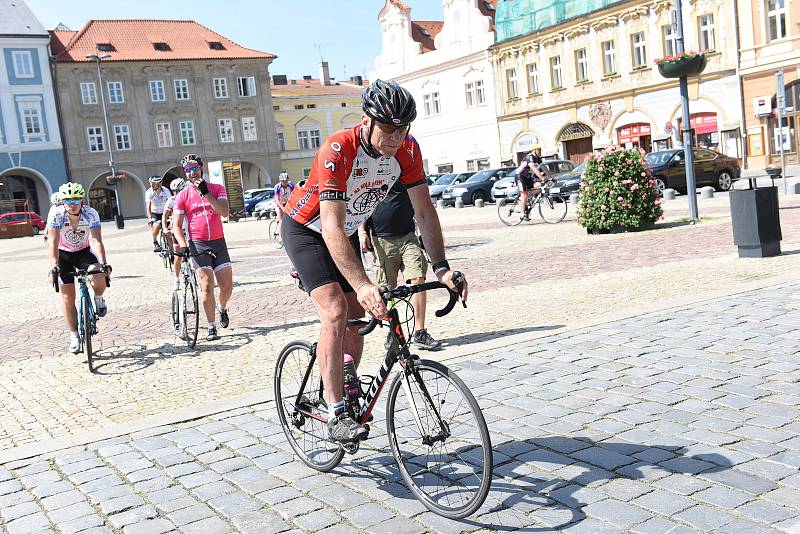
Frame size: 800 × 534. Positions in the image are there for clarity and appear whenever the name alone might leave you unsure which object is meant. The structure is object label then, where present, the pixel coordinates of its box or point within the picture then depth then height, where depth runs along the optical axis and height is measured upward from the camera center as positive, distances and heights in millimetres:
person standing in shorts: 7730 -495
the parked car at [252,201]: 47062 +42
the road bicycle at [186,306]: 8773 -981
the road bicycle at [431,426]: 3676 -1061
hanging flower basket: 16875 +1715
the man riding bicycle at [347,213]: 3852 -103
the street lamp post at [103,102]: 55522 +7819
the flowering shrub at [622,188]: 15984 -502
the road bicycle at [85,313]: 7859 -847
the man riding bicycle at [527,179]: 20062 -165
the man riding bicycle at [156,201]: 18188 +253
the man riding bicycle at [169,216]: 13028 -76
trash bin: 10734 -905
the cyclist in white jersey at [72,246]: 8422 -225
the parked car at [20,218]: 43656 +493
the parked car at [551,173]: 33316 -151
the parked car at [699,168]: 27172 -480
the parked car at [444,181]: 37812 -32
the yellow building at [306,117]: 79688 +7030
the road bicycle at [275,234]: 21233 -861
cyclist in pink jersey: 9391 -236
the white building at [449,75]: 51531 +6383
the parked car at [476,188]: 35062 -394
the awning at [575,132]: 45469 +1758
